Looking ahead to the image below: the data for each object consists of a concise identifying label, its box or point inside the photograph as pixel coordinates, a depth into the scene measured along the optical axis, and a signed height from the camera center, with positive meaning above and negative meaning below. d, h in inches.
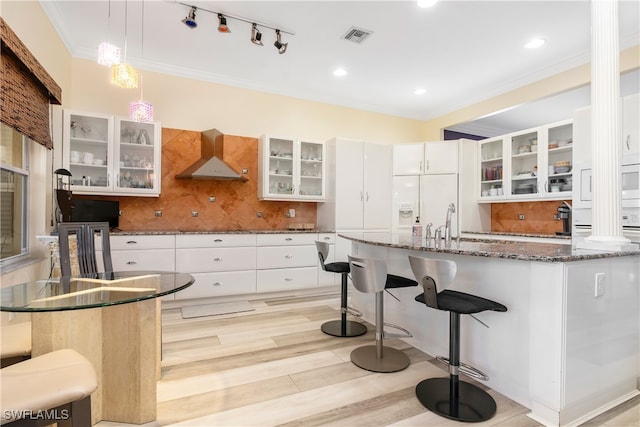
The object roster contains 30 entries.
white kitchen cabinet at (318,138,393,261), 186.4 +16.1
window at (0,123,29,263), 97.8 +6.6
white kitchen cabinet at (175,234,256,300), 148.9 -23.7
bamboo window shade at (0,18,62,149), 82.4 +38.4
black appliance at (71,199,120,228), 135.7 +1.1
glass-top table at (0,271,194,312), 51.1 -15.0
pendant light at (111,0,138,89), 92.0 +40.8
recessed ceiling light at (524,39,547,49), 135.8 +75.8
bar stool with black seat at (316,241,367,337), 114.9 -36.8
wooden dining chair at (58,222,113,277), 81.0 -9.5
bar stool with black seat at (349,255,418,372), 85.1 -27.9
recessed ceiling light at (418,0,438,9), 111.7 +76.3
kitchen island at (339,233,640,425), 65.5 -25.2
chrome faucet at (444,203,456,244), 101.0 -4.0
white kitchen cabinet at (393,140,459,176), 195.0 +36.5
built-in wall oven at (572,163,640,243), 119.6 +5.8
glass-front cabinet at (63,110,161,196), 140.4 +27.8
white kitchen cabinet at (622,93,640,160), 119.2 +34.5
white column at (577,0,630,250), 79.0 +21.1
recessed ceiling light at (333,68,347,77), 165.3 +76.4
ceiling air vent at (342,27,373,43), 131.1 +77.0
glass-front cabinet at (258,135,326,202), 178.4 +26.9
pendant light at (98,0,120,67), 87.5 +44.6
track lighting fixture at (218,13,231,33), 118.0 +71.3
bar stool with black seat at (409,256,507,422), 68.0 -30.5
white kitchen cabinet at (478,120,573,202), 160.1 +28.9
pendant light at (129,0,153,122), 114.8 +37.6
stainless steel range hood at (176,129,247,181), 156.6 +25.2
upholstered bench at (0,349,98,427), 38.2 -23.0
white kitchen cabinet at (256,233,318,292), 164.4 -25.3
